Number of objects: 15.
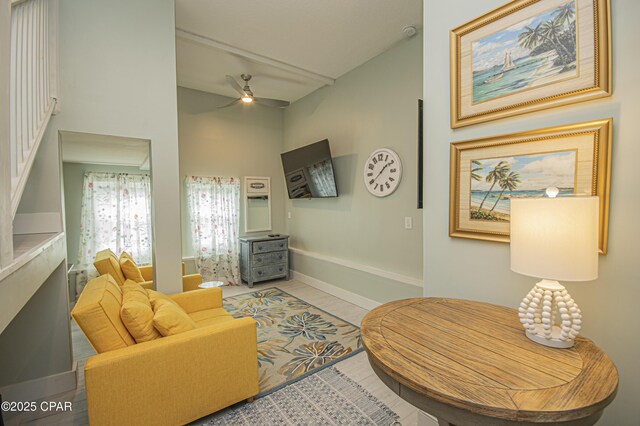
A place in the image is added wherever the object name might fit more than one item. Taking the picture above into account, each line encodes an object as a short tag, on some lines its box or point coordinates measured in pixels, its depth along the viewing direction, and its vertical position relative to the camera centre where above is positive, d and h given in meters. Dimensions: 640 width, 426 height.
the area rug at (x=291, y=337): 2.38 -1.37
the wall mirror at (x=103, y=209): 3.13 -0.01
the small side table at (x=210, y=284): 3.83 -1.07
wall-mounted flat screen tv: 4.14 +0.54
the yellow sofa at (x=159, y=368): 1.51 -0.95
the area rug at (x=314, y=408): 1.82 -1.39
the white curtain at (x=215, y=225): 4.55 -0.30
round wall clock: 3.39 +0.41
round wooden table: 0.75 -0.53
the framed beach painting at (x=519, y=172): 1.12 +0.14
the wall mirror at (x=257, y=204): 5.05 +0.05
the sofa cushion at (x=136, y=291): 1.96 -0.62
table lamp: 0.95 -0.18
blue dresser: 4.64 -0.88
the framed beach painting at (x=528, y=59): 1.12 +0.66
